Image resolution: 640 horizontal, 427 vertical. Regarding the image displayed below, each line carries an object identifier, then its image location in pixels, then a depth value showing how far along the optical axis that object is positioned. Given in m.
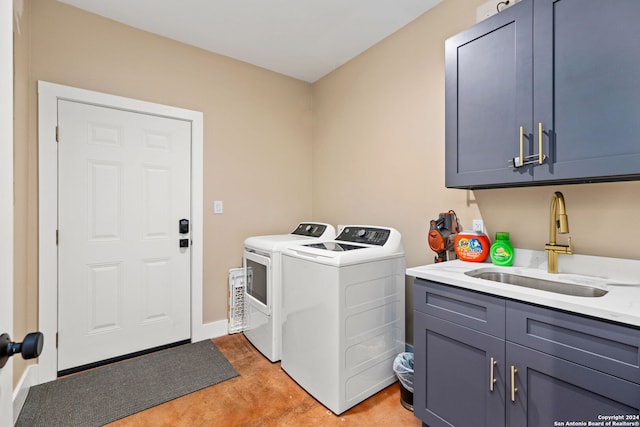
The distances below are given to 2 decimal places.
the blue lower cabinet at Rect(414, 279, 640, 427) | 1.03
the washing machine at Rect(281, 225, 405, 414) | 1.81
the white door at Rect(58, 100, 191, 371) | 2.23
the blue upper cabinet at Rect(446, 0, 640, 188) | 1.21
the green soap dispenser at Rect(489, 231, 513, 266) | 1.76
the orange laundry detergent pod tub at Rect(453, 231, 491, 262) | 1.87
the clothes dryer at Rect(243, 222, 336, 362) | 2.38
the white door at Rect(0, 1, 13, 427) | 0.63
